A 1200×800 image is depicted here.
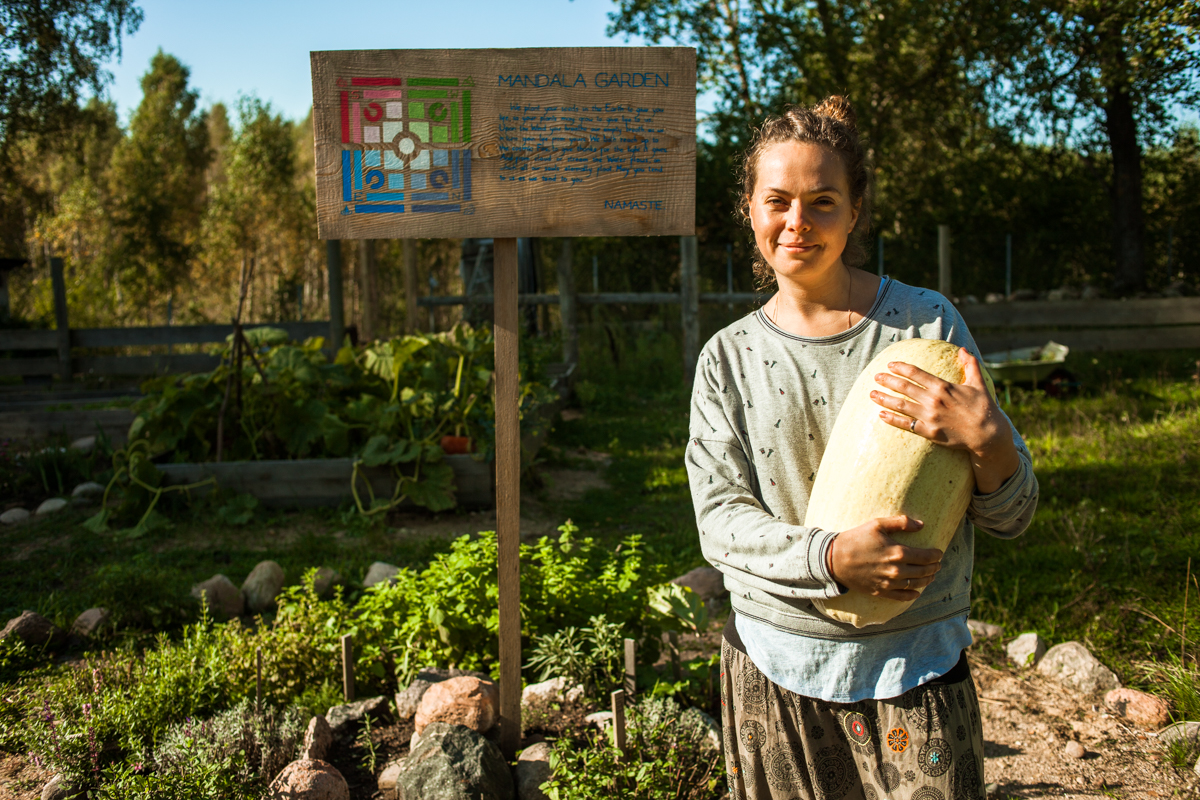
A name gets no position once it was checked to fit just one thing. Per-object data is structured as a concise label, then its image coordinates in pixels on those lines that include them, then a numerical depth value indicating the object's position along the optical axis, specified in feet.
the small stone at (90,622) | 10.80
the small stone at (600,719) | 7.86
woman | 4.07
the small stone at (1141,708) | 8.33
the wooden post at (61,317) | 30.86
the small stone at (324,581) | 12.35
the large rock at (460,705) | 7.77
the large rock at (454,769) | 6.70
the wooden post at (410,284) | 29.32
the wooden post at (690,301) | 31.37
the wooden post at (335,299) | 23.76
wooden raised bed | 16.83
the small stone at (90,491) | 17.33
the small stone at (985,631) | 10.39
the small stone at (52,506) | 16.78
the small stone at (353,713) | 8.32
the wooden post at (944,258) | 23.25
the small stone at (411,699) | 8.46
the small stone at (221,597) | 11.79
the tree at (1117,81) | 21.43
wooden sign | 6.66
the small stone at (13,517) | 16.43
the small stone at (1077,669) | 9.20
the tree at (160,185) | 84.64
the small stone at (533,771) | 7.21
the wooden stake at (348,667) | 8.54
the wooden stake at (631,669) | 7.87
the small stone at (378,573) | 12.50
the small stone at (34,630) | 10.26
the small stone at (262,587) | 12.16
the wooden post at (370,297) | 28.30
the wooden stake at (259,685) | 8.30
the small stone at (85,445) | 19.81
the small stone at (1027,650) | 9.85
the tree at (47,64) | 43.55
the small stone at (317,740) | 7.61
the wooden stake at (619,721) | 6.94
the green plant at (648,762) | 6.61
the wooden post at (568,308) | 32.45
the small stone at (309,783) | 6.63
